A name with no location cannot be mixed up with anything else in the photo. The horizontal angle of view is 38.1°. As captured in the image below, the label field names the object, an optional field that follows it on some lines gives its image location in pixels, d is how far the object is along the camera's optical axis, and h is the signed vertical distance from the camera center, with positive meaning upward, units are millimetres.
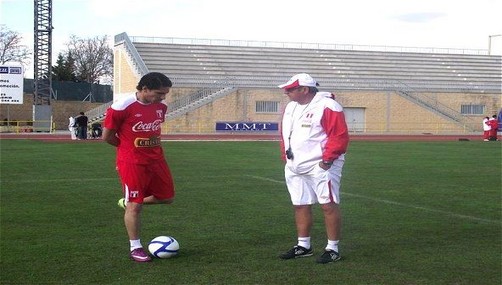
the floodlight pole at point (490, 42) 73250 +8997
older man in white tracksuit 7090 -258
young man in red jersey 7156 -169
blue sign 51594 -47
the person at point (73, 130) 39062 -408
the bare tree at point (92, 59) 89875 +7925
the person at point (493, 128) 39438 +134
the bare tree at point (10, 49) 76550 +7615
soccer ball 7234 -1231
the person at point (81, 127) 38875 -232
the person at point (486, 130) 39425 +15
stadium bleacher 57625 +5171
